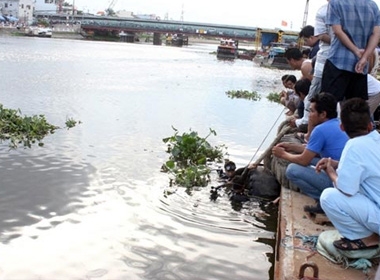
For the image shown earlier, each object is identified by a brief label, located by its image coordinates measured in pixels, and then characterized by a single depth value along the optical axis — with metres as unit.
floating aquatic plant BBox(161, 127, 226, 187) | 8.43
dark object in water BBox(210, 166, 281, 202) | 6.89
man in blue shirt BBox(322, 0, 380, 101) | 5.36
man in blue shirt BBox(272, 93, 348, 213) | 4.86
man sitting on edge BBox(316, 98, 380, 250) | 3.46
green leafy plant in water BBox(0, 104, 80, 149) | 9.73
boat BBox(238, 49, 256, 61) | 68.14
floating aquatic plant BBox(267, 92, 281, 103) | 20.34
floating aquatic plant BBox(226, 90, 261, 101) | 20.31
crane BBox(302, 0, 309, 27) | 67.19
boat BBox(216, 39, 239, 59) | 68.25
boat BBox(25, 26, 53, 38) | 87.00
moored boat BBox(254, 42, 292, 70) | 51.84
